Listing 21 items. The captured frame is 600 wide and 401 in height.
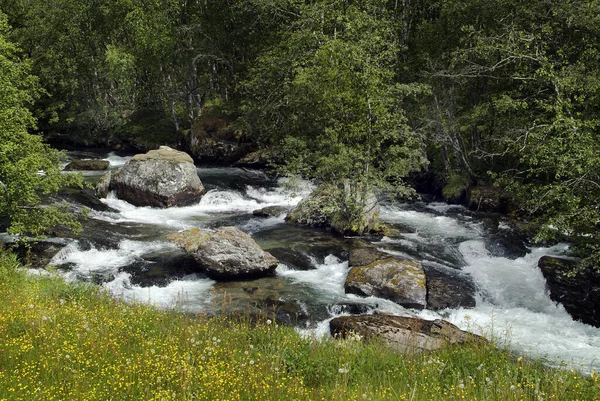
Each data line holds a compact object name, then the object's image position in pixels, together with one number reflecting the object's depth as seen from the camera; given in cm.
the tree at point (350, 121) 1925
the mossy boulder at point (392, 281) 1324
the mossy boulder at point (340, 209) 1939
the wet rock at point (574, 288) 1230
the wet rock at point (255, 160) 3478
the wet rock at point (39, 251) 1470
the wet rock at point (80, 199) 2202
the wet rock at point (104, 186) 2427
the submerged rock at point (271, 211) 2266
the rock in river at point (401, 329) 959
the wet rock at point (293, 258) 1605
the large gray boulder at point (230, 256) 1441
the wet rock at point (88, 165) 3259
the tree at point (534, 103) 1334
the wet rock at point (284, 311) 1170
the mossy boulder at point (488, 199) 2245
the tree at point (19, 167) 1279
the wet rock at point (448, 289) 1323
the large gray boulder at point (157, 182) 2369
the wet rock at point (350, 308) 1241
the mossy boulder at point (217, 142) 3634
